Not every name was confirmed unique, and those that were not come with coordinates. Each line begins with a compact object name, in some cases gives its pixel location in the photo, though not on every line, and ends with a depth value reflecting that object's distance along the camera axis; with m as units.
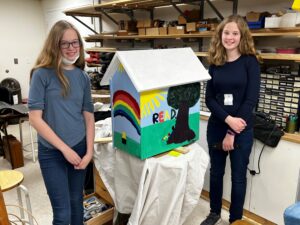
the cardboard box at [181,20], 2.62
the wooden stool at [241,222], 1.26
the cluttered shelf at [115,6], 2.82
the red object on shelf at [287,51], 1.93
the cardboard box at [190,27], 2.51
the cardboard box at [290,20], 1.81
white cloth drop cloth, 1.43
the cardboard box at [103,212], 1.89
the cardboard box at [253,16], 2.04
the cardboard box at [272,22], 1.91
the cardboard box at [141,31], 3.05
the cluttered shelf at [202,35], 1.82
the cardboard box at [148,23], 2.97
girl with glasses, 1.33
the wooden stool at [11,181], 1.51
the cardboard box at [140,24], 3.06
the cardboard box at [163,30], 2.77
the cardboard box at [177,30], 2.61
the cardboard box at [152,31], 2.87
